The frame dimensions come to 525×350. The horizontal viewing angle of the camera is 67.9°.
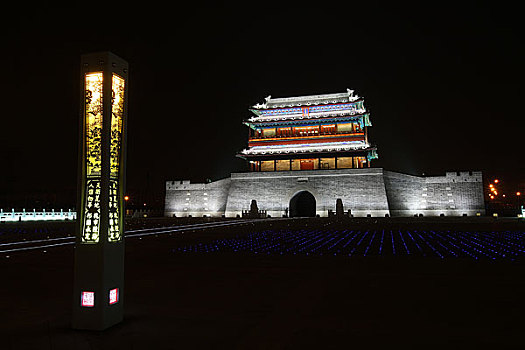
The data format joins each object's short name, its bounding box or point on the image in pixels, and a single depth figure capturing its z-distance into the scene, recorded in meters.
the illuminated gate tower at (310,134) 39.22
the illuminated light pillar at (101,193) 3.61
